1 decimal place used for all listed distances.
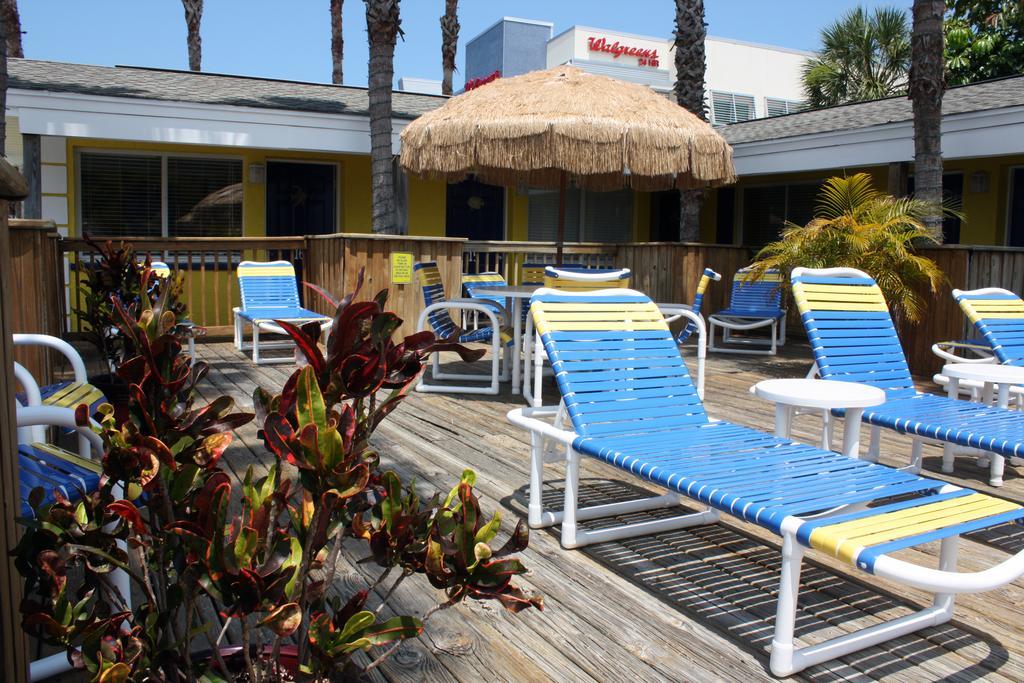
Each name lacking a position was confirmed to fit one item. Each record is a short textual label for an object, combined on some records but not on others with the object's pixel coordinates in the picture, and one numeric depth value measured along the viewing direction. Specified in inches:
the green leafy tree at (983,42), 800.9
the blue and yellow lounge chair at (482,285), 279.3
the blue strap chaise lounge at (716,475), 92.2
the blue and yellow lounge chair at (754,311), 393.7
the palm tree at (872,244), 297.1
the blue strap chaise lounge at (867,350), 158.2
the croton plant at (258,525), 51.8
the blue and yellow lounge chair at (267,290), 342.0
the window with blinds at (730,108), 1142.7
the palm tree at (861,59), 850.1
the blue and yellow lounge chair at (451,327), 257.4
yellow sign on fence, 342.0
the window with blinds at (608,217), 590.6
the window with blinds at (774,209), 544.7
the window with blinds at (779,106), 1185.5
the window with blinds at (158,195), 449.1
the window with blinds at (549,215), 571.8
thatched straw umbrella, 253.8
